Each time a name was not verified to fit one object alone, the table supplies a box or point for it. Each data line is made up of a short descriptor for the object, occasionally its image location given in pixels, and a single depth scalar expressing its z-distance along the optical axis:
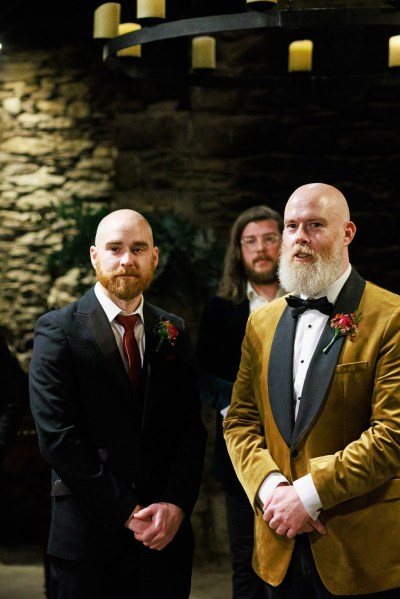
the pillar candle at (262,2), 3.08
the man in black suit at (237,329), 3.48
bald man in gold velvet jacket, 2.29
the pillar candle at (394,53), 4.16
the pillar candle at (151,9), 3.44
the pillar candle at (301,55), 4.43
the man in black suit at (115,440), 2.60
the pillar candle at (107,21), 3.92
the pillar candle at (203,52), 4.33
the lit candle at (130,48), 3.98
